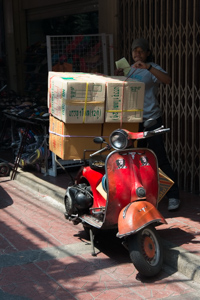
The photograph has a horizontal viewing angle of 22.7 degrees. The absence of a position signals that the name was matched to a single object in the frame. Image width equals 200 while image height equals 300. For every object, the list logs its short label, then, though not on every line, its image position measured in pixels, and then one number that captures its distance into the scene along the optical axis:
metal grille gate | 6.89
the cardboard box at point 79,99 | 5.15
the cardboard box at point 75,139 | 5.39
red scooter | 4.55
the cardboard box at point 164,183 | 5.62
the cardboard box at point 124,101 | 5.32
